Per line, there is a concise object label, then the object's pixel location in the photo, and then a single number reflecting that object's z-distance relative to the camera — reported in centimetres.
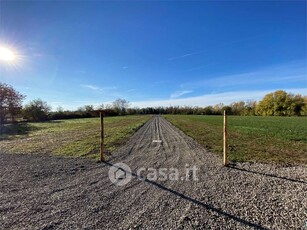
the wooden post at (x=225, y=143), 621
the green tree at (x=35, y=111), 4708
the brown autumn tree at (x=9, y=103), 3362
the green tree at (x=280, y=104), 7638
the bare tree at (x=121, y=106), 10140
